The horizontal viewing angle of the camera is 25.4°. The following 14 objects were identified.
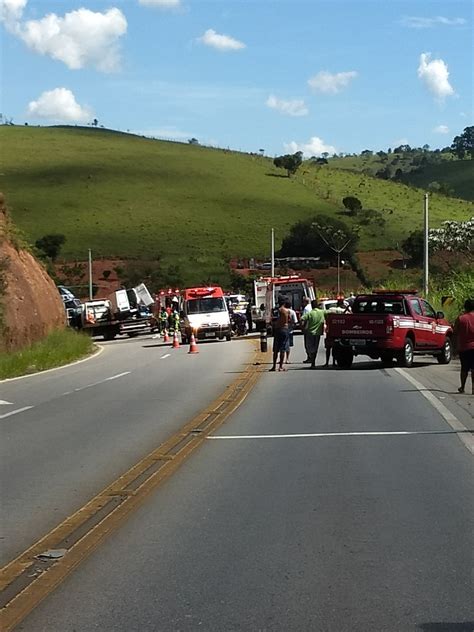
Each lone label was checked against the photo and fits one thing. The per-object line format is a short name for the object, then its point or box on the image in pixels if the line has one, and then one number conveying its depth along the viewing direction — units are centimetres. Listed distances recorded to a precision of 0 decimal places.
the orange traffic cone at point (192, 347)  3666
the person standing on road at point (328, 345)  2640
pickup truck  2550
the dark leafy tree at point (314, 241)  10250
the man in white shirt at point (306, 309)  2718
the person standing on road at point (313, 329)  2659
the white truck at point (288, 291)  4809
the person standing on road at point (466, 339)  1830
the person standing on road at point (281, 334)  2582
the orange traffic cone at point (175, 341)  4162
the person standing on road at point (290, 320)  2614
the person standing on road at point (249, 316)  5337
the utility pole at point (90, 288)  7744
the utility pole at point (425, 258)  4519
